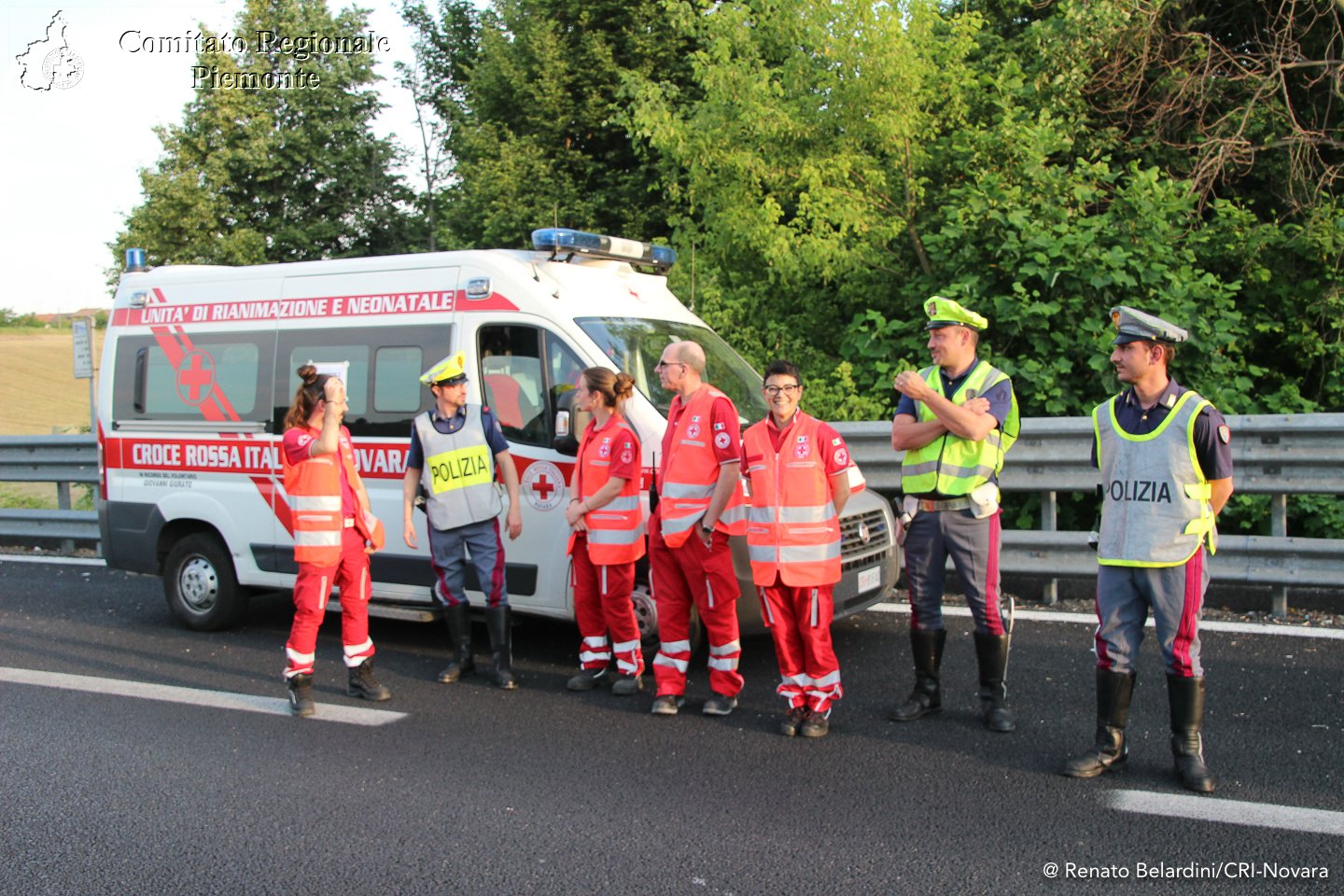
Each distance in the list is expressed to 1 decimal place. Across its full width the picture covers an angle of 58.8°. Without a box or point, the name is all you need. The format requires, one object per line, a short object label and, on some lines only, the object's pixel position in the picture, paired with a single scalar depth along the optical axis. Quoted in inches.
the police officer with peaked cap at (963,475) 215.0
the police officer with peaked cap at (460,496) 257.3
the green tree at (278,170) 1177.4
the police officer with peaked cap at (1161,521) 184.1
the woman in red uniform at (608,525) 244.5
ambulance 270.1
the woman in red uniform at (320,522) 241.6
